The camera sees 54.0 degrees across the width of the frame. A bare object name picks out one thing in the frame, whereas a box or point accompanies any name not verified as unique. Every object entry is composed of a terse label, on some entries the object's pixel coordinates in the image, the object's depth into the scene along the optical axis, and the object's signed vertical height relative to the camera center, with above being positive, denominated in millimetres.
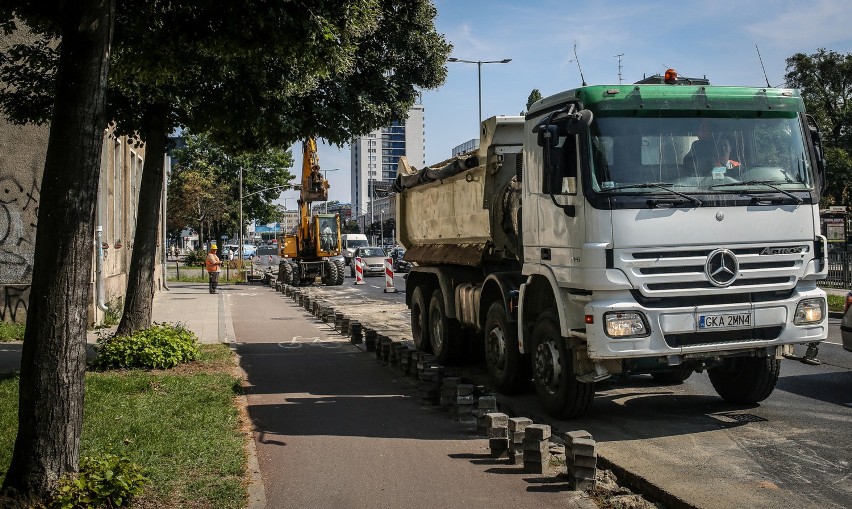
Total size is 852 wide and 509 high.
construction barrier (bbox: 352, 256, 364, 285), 38188 -895
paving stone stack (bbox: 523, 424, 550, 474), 6293 -1506
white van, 71562 +912
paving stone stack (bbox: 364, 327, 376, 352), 13961 -1477
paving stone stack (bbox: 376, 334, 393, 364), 12422 -1431
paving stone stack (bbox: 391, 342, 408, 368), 11709 -1448
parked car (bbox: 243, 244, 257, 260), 95906 +354
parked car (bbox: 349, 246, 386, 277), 48438 -516
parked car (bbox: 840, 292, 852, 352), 9923 -1004
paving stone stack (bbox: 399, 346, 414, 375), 11258 -1485
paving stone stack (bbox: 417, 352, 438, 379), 10422 -1392
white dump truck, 7141 +119
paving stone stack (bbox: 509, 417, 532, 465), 6543 -1507
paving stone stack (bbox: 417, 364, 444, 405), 9250 -1562
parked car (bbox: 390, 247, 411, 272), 50206 -690
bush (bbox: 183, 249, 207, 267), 56212 -306
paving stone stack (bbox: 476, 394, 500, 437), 7770 -1482
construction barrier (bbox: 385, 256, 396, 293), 31359 -942
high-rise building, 192288 +27523
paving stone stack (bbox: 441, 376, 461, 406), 8664 -1480
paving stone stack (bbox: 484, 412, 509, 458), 6801 -1541
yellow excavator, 36781 +34
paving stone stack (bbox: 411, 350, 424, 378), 10920 -1442
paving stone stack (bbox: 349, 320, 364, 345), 15141 -1495
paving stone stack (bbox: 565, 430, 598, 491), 5898 -1527
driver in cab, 7434 +800
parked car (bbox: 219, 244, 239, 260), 72406 +342
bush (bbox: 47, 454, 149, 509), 4961 -1401
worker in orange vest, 31412 -508
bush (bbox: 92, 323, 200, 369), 10961 -1281
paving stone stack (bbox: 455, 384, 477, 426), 8320 -1557
